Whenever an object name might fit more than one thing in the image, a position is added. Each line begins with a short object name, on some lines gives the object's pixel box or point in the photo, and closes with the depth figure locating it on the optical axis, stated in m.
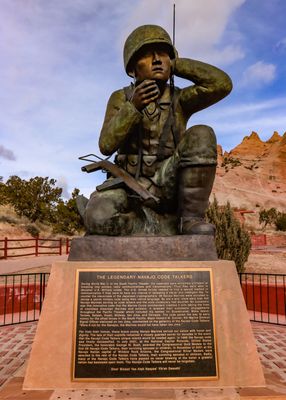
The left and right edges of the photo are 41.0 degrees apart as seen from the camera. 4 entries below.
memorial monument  3.04
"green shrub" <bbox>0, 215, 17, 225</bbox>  31.48
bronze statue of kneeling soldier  3.56
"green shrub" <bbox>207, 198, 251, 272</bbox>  13.05
